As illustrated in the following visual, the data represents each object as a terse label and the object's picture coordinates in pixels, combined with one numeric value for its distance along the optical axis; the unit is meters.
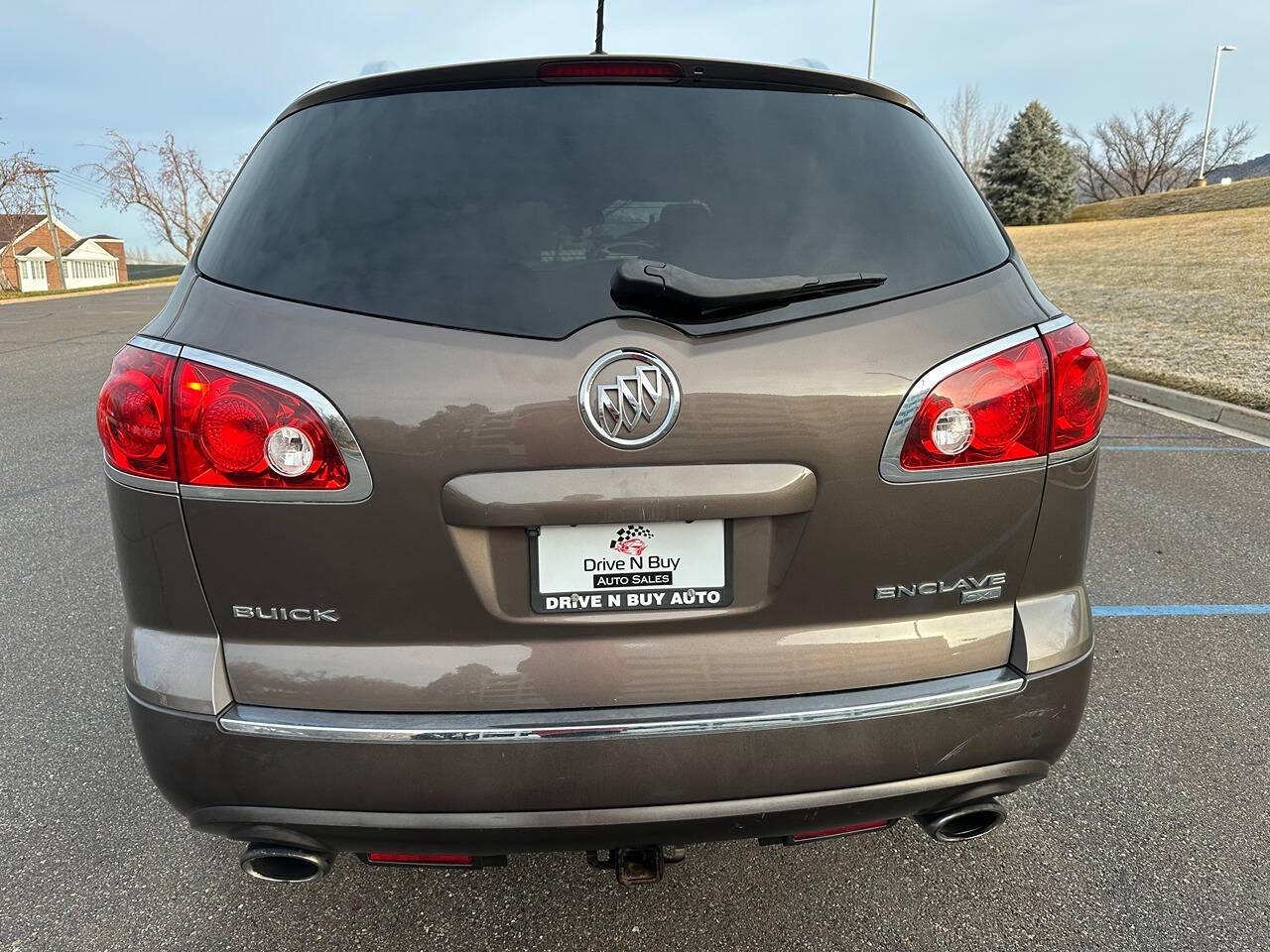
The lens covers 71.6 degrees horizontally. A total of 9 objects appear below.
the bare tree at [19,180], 40.62
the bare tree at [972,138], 66.88
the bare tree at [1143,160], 62.81
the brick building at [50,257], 68.38
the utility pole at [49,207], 43.92
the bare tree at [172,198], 58.84
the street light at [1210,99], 55.26
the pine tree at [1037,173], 43.09
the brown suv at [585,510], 1.49
